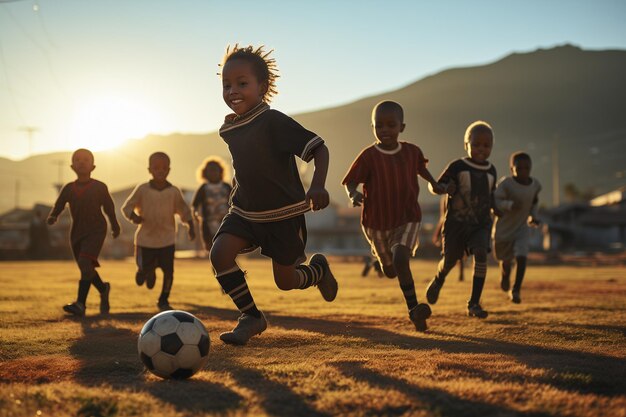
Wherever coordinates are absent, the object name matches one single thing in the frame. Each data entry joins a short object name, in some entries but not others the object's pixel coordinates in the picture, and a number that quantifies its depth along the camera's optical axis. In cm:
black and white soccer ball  417
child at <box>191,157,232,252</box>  1112
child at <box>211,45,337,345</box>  529
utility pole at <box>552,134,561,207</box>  8128
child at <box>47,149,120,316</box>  863
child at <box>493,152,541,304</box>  918
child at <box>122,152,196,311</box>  951
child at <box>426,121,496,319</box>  787
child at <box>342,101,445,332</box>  670
